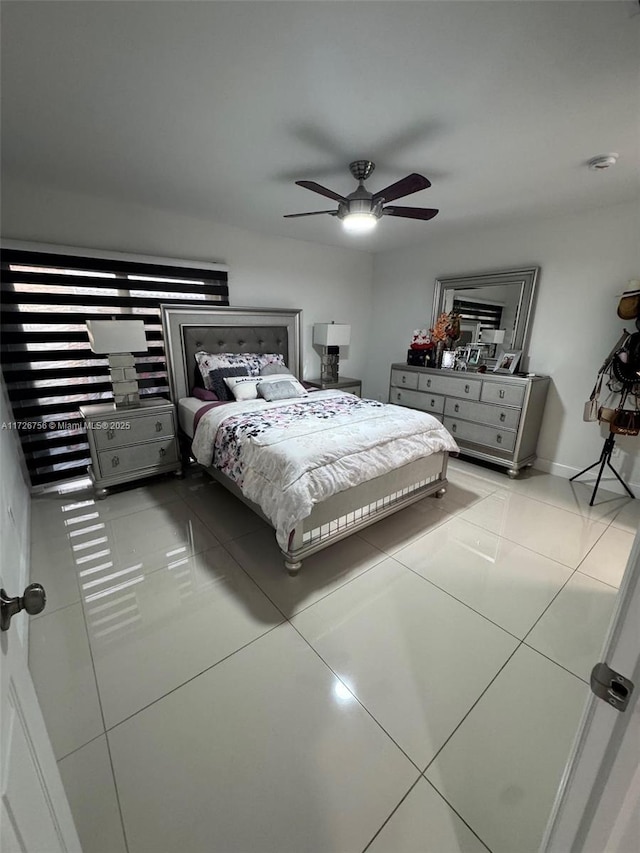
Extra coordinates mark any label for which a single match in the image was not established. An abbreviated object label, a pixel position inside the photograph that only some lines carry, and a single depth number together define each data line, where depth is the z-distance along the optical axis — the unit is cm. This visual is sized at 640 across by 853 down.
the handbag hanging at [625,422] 270
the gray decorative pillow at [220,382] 328
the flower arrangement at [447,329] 389
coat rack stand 286
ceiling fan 200
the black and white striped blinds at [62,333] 267
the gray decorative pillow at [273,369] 359
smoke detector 203
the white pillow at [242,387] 321
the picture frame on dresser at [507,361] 345
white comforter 193
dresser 322
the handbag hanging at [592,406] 284
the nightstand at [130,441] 277
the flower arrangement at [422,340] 402
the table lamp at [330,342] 415
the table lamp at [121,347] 267
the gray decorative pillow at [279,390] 322
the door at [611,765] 55
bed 207
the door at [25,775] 52
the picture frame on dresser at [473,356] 377
